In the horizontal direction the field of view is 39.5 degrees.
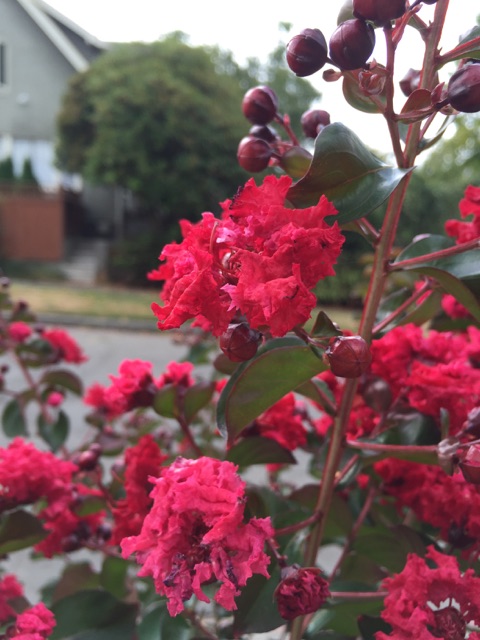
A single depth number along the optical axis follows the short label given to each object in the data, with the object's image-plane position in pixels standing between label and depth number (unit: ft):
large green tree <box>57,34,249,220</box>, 29.78
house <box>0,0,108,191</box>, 35.76
